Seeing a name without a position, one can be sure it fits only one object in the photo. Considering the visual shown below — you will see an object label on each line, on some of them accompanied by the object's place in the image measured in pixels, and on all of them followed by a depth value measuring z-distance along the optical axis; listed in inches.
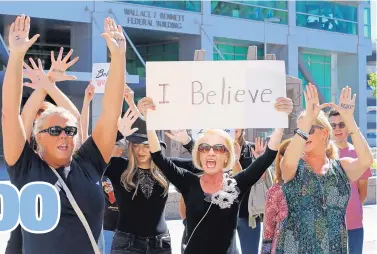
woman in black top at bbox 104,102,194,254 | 193.2
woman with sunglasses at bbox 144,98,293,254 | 161.5
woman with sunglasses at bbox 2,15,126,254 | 125.3
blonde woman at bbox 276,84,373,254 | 160.9
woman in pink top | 163.0
